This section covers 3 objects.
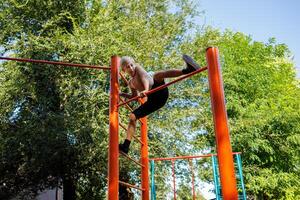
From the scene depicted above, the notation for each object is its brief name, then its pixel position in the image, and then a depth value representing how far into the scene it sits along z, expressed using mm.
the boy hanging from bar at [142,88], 4621
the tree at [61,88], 12891
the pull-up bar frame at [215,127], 3156
